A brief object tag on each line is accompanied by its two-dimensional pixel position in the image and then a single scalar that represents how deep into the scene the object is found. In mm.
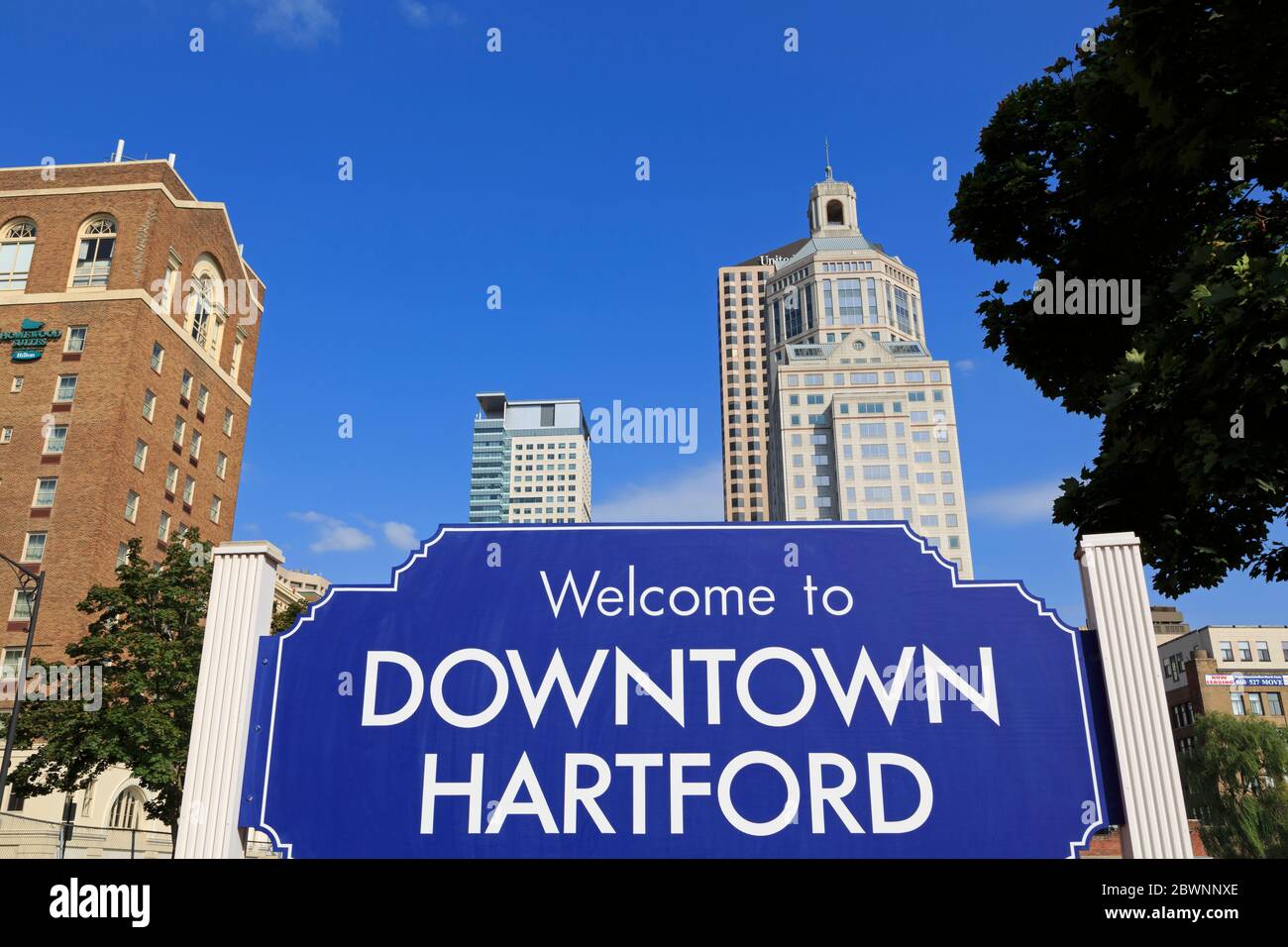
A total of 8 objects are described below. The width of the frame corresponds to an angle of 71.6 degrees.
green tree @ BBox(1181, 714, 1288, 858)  55250
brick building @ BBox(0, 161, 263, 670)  50125
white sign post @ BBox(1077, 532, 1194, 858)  7617
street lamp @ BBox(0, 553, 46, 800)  27688
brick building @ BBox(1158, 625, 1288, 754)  92500
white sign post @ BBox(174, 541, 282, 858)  8070
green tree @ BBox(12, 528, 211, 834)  31406
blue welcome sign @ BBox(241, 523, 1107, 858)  7824
